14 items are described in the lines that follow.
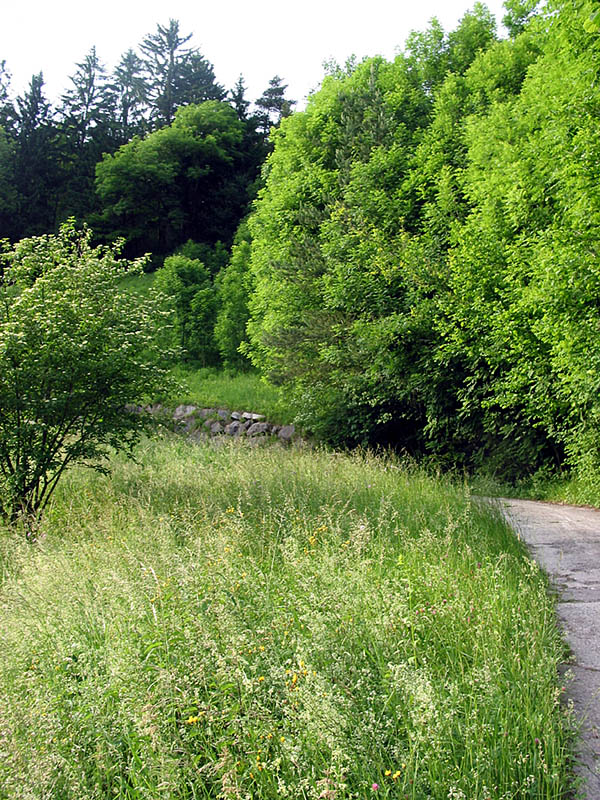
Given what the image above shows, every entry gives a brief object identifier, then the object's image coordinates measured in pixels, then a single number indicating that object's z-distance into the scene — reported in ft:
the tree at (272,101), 162.40
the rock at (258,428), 70.59
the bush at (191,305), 96.17
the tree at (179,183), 131.95
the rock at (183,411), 80.64
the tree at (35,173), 133.39
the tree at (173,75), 171.01
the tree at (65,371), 23.72
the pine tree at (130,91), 170.81
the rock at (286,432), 67.10
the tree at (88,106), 150.82
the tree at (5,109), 143.23
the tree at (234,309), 90.17
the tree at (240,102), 164.14
